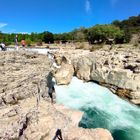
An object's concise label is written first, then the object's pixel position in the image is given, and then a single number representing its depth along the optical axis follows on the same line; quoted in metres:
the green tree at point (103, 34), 31.38
